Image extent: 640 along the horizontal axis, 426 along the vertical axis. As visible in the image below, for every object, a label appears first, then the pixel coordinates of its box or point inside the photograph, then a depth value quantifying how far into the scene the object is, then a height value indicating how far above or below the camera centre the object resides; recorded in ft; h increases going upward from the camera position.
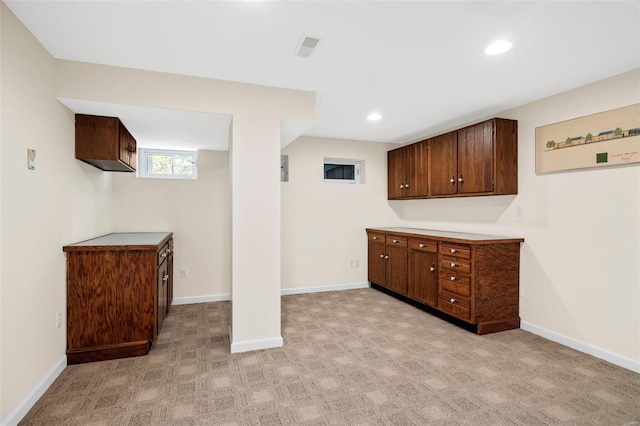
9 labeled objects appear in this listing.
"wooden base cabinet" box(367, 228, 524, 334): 10.43 -2.21
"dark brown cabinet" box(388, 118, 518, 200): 10.92 +2.01
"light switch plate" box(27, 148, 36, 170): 6.41 +1.17
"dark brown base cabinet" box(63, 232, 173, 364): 8.31 -2.24
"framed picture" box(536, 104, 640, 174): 8.20 +2.05
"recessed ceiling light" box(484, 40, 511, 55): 6.91 +3.70
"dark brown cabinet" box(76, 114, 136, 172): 9.00 +2.20
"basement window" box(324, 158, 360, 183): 16.89 +2.42
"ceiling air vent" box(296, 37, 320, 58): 6.83 +3.75
